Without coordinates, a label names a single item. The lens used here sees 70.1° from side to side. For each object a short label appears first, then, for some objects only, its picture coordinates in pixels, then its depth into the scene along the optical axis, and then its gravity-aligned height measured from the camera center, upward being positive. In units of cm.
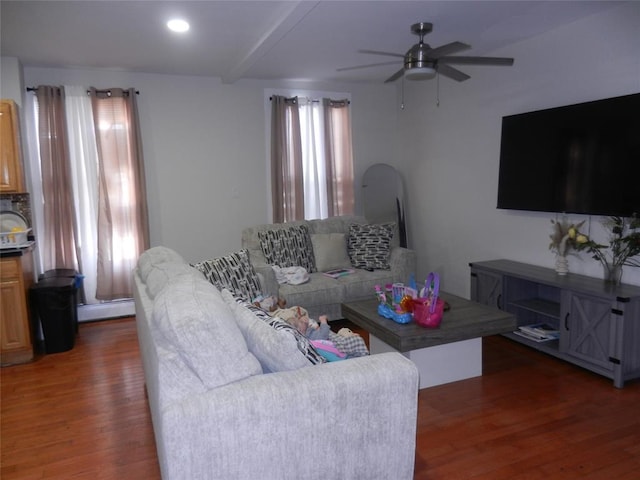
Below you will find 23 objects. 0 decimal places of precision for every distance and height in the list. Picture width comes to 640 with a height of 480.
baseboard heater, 471 -114
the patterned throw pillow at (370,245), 449 -52
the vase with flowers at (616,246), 307 -43
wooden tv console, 293 -91
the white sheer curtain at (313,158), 538 +43
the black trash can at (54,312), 382 -93
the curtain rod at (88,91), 429 +108
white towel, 407 -72
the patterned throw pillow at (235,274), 304 -53
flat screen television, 314 +22
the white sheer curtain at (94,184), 437 +18
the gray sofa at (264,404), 142 -68
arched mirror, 558 -5
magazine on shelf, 351 -113
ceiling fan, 282 +82
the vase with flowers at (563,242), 352 -43
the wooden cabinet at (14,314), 355 -87
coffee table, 274 -89
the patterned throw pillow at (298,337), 176 -56
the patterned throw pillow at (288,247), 434 -50
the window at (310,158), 521 +43
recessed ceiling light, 316 +123
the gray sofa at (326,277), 395 -77
